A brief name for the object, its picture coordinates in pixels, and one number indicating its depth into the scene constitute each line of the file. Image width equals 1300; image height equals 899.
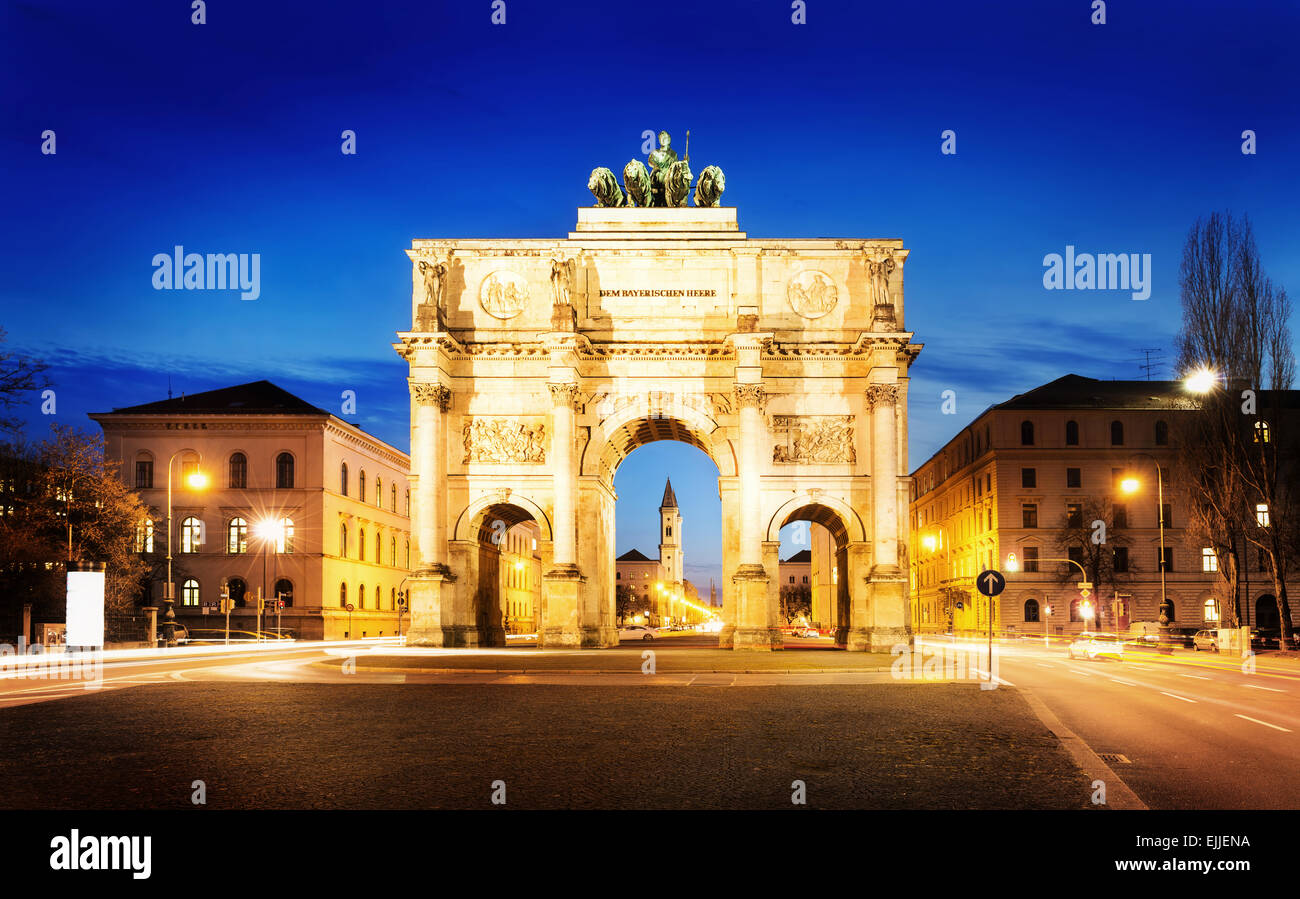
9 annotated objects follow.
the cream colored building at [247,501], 72.50
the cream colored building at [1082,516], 82.06
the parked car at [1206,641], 49.78
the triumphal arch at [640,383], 44.78
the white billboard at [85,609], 42.66
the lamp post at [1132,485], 53.78
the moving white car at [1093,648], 42.30
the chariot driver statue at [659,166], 48.94
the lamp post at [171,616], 50.47
